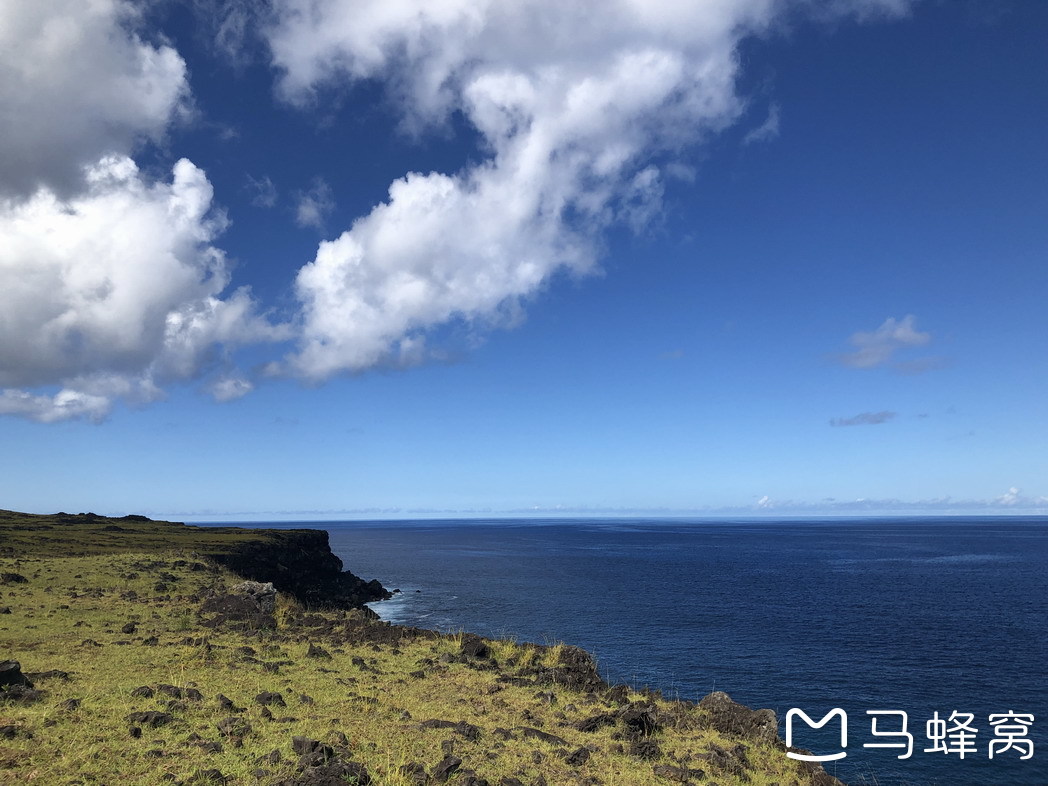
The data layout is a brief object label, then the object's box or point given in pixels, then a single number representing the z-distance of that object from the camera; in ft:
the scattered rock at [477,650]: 105.40
